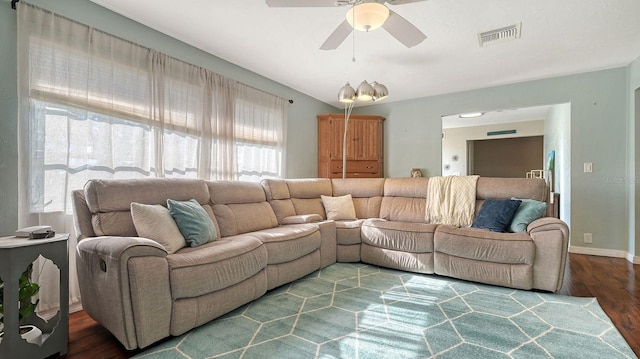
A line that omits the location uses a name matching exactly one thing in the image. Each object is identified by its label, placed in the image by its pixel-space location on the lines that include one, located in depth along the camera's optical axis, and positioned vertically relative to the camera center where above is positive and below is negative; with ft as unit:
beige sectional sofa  5.38 -1.80
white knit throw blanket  10.82 -0.86
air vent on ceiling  8.88 +4.49
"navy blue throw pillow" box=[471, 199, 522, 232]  9.39 -1.20
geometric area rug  5.38 -3.17
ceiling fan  5.80 +3.41
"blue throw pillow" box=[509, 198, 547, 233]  9.14 -1.15
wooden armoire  16.69 +1.84
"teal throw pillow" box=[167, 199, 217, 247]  7.33 -1.16
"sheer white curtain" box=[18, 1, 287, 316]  6.70 +1.70
